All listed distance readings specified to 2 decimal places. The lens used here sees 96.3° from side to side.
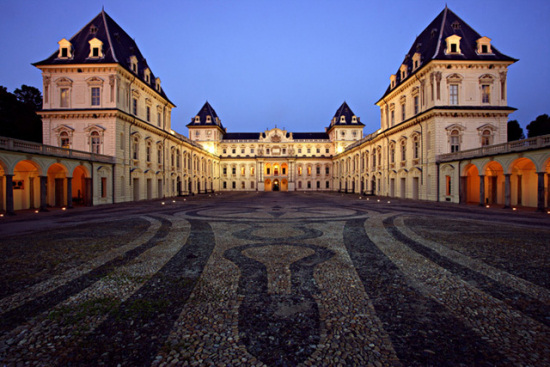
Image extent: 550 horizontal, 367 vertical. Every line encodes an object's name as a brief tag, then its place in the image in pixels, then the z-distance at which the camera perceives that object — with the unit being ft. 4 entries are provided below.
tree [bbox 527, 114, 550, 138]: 135.60
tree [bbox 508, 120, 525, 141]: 153.48
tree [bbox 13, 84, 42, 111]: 127.85
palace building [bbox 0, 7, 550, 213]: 71.10
